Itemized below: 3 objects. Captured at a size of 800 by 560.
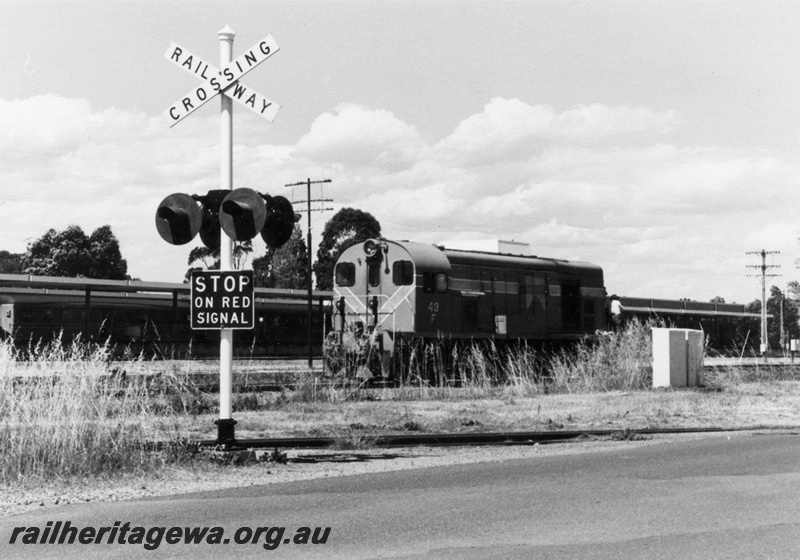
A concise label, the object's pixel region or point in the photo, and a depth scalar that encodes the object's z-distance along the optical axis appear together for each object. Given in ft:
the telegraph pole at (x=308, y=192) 171.22
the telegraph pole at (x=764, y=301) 210.59
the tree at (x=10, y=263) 258.94
